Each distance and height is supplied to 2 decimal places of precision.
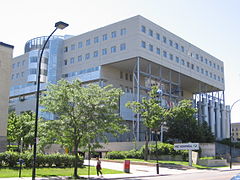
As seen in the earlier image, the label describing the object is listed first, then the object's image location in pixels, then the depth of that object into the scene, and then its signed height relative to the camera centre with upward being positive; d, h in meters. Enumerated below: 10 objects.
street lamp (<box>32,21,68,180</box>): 18.30 +5.99
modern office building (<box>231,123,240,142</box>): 163.44 +2.14
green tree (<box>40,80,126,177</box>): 24.33 +1.43
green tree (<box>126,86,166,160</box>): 40.88 +2.65
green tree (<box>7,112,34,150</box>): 48.78 +0.34
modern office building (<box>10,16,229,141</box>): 58.03 +13.62
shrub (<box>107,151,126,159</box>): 44.19 -3.13
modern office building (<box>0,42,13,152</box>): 33.16 +4.74
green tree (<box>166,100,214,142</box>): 56.19 +0.63
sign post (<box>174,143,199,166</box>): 38.44 -1.62
